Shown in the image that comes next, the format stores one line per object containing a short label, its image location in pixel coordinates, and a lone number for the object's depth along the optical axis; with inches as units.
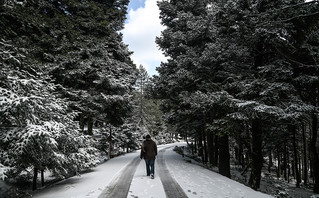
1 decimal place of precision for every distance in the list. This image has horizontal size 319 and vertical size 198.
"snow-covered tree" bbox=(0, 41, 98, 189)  195.3
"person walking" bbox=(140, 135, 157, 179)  339.6
